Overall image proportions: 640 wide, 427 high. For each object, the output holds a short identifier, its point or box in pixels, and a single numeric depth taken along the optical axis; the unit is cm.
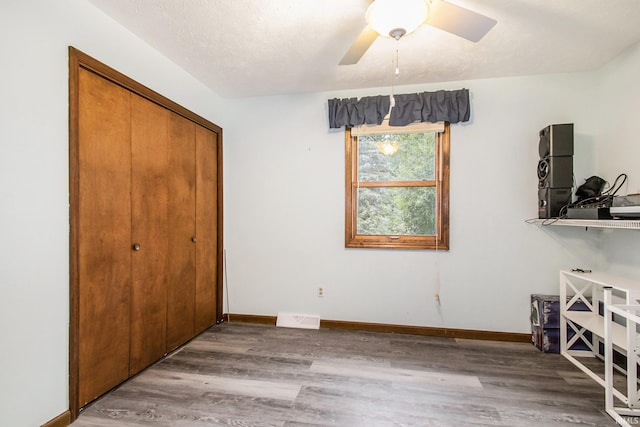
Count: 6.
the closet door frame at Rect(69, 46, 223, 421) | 159
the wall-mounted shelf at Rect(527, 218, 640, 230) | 162
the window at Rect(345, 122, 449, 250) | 282
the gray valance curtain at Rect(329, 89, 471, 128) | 267
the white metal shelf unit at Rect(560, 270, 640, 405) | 193
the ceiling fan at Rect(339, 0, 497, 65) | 135
